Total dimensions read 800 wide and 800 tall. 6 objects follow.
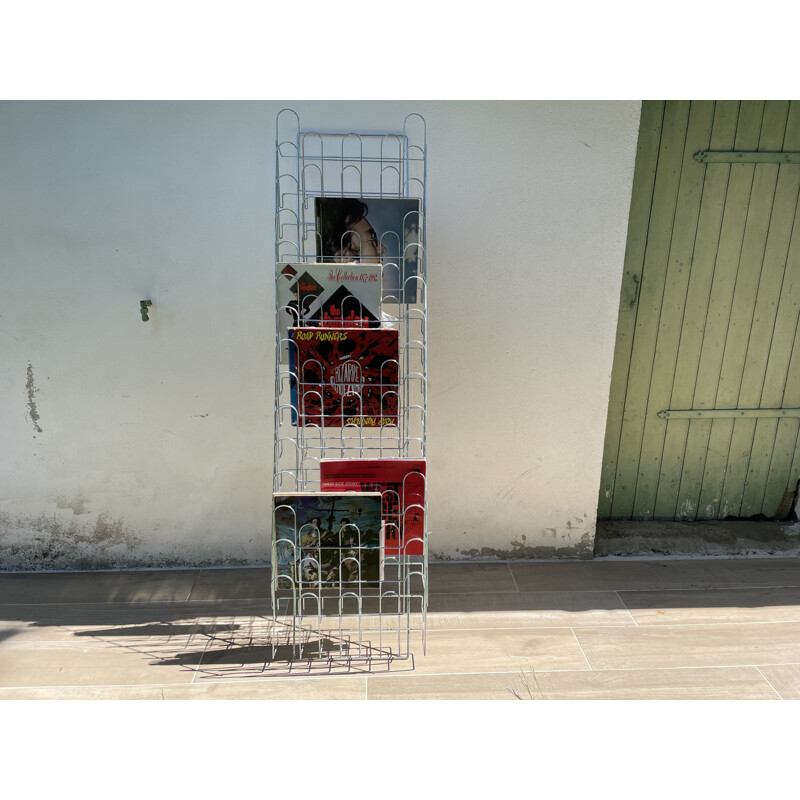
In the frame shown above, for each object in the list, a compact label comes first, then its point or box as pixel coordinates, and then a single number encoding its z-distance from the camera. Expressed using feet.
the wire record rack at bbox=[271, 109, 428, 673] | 6.67
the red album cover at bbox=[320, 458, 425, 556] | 6.70
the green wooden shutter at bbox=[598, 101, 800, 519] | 8.61
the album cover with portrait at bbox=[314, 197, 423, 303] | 7.27
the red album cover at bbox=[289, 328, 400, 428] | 6.65
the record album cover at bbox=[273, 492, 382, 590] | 6.47
